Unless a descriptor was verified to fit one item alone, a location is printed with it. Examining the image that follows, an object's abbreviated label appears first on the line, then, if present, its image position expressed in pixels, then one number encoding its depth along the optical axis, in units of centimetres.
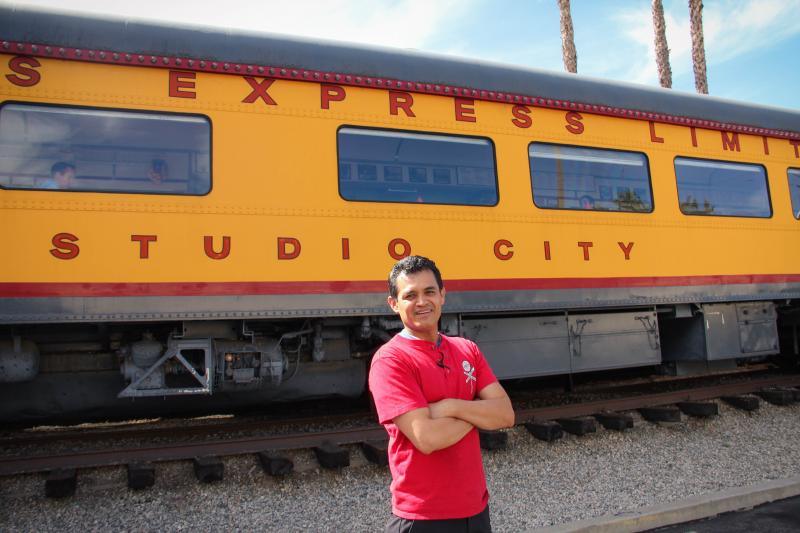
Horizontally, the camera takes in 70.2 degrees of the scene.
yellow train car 410
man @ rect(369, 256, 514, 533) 188
